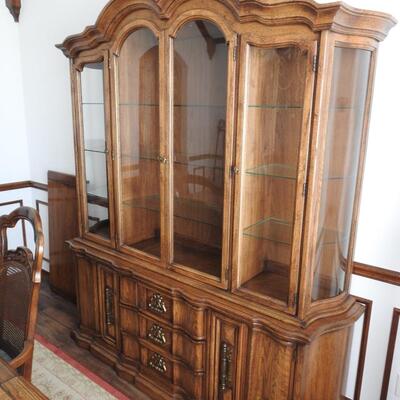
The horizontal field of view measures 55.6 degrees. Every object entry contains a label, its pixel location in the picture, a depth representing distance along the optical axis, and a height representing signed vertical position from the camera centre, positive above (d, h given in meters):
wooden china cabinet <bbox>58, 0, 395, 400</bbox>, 1.27 -0.26
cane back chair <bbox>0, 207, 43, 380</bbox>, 1.16 -0.58
